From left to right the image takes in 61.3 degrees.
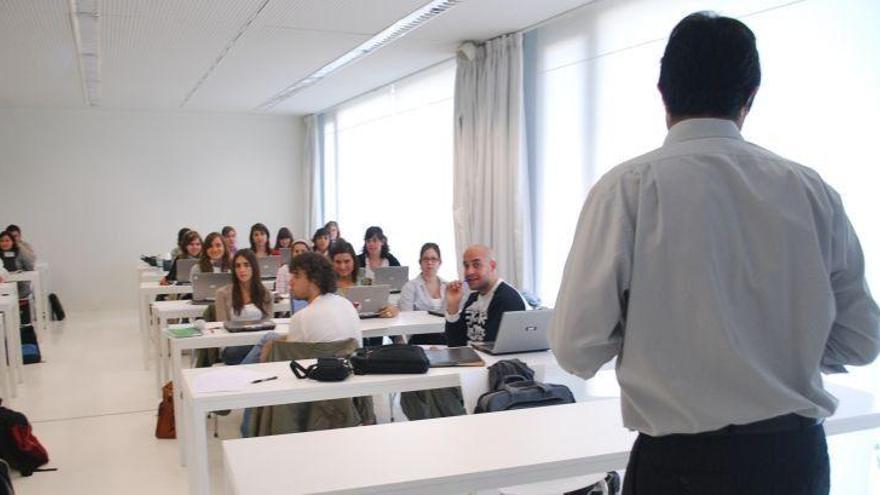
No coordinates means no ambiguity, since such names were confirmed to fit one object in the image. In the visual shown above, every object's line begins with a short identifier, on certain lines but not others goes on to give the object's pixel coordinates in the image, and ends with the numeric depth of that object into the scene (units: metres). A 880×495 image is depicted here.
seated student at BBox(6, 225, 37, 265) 8.67
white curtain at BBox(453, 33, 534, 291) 6.11
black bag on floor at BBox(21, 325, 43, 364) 7.05
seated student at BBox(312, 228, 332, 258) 7.77
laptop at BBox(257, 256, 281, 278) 7.87
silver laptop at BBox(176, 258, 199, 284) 7.20
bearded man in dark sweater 4.10
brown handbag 4.75
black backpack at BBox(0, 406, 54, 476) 4.11
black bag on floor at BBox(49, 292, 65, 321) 9.93
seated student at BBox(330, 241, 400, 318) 5.70
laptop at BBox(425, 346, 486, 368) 3.34
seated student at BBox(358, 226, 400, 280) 7.00
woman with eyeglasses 5.64
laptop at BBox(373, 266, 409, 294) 6.58
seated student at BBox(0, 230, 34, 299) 8.48
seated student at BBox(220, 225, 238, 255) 8.87
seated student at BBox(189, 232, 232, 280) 6.82
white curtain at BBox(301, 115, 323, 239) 11.65
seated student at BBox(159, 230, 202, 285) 7.82
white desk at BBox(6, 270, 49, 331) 7.94
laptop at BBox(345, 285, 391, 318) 4.95
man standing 1.22
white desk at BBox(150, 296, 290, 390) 5.51
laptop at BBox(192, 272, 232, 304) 5.82
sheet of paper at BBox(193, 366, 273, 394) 2.99
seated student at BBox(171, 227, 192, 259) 7.87
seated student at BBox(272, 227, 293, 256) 8.78
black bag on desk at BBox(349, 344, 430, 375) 3.20
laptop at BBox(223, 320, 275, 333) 4.45
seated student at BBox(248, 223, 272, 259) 8.41
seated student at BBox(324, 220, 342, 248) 8.73
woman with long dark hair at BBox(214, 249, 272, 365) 5.09
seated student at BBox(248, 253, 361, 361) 3.68
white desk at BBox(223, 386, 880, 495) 1.84
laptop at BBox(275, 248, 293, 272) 7.78
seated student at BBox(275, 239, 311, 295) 6.41
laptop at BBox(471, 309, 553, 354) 3.45
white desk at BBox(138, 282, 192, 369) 6.73
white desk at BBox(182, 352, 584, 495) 2.89
